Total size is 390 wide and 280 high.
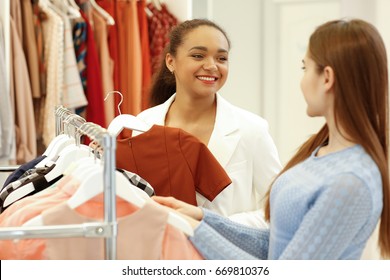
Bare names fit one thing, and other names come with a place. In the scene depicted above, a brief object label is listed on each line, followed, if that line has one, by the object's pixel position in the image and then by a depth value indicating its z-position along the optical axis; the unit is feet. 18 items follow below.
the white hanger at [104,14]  13.10
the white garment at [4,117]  11.51
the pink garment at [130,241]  4.97
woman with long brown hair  4.73
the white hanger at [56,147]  7.24
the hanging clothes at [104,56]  13.05
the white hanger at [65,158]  6.43
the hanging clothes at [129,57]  13.41
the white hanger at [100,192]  4.80
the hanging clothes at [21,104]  11.73
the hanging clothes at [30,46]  11.96
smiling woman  7.89
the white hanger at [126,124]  6.88
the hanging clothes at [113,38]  13.38
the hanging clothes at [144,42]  13.61
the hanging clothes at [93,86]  12.75
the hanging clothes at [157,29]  13.84
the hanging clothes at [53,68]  12.06
